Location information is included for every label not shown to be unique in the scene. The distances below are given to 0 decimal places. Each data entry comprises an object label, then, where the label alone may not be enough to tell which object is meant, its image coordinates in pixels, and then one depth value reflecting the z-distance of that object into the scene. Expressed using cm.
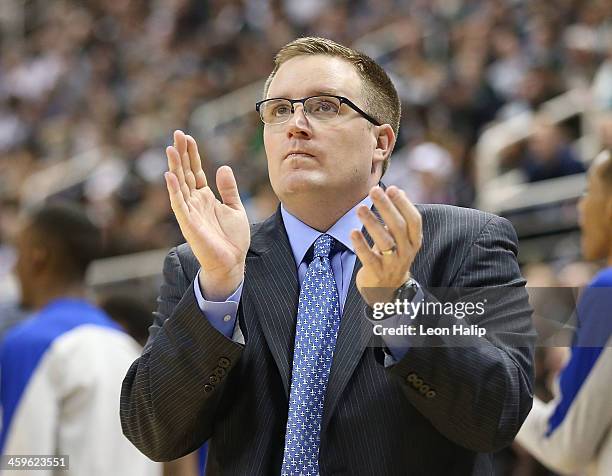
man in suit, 436
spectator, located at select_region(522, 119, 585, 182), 1656
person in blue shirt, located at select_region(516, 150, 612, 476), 595
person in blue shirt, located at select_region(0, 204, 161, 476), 717
